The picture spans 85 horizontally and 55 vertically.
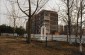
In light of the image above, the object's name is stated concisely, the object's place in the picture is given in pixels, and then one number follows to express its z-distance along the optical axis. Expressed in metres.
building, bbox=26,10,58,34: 39.34
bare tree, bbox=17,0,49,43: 7.49
